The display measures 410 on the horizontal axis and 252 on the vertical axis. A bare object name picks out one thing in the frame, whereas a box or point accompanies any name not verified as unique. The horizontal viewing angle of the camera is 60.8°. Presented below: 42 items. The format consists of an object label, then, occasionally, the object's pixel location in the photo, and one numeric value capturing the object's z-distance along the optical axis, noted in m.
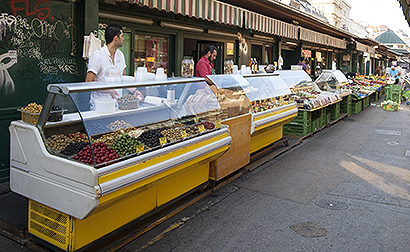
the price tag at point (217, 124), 4.81
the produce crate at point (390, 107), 15.14
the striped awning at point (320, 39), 14.12
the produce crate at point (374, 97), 18.20
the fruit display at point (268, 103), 6.34
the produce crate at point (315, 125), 9.42
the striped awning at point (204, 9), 6.20
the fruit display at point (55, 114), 3.53
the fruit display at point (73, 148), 3.22
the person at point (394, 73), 19.57
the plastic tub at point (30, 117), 3.44
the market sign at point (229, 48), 10.81
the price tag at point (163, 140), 3.75
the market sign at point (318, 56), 20.72
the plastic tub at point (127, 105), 4.00
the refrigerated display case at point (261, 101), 5.87
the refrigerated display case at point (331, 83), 11.66
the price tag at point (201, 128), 4.49
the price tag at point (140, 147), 3.45
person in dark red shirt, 7.08
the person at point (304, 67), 12.81
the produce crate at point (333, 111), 11.59
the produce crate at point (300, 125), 8.77
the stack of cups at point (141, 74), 4.11
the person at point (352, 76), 17.19
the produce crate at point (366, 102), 15.62
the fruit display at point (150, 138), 3.66
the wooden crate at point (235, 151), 5.10
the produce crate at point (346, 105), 12.99
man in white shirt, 4.27
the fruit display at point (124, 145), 3.35
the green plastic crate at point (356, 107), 13.82
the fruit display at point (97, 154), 3.06
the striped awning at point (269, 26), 9.66
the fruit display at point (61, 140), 3.32
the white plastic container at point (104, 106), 3.78
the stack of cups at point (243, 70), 7.11
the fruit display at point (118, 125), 3.72
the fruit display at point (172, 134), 3.95
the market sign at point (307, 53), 18.39
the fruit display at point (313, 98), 8.73
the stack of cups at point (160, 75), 4.31
